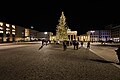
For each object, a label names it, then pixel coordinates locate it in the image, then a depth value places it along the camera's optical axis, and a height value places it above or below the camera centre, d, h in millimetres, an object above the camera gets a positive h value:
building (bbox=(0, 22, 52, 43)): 43635 +3981
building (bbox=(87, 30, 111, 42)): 54722 +3676
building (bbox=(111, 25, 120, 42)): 50546 +4307
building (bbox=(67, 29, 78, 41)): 48070 +2615
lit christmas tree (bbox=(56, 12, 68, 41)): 27392 +3201
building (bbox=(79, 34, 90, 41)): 54374 +1642
